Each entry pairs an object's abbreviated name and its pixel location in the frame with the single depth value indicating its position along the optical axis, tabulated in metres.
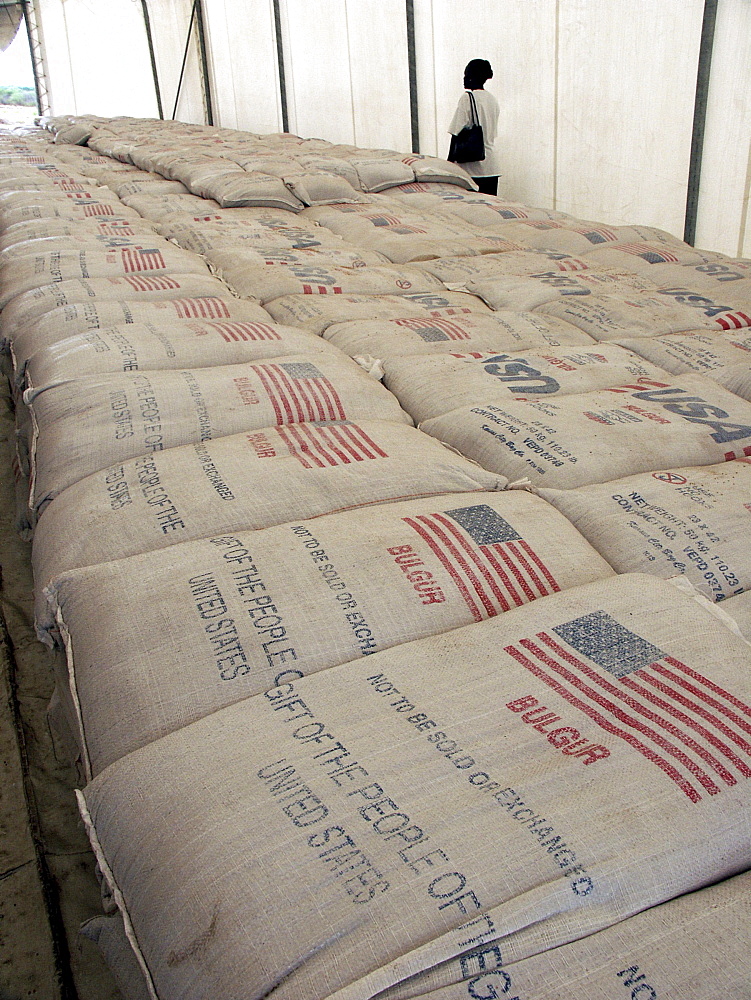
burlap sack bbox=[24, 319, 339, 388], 1.78
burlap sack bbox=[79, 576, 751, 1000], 0.62
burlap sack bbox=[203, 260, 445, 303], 2.59
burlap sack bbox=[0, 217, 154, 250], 3.22
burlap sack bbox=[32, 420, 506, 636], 1.21
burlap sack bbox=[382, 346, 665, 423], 1.76
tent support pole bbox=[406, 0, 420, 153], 7.14
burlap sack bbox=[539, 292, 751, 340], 2.32
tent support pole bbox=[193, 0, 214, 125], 11.89
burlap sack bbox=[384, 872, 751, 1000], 0.57
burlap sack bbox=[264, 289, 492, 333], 2.34
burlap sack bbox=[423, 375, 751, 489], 1.47
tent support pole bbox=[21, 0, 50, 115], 14.68
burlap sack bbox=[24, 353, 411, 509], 1.47
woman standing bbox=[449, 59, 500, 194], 5.65
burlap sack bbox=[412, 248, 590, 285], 2.86
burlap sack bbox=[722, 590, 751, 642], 1.08
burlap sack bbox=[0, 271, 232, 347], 2.22
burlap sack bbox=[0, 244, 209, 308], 2.54
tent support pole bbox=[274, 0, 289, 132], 9.77
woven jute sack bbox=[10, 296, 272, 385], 1.95
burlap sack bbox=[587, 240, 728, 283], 3.07
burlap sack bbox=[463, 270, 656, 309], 2.55
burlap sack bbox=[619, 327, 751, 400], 1.93
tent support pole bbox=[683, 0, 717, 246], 4.52
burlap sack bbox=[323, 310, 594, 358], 2.09
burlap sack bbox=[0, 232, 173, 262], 2.87
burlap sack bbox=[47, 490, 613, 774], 0.92
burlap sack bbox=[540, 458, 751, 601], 1.19
